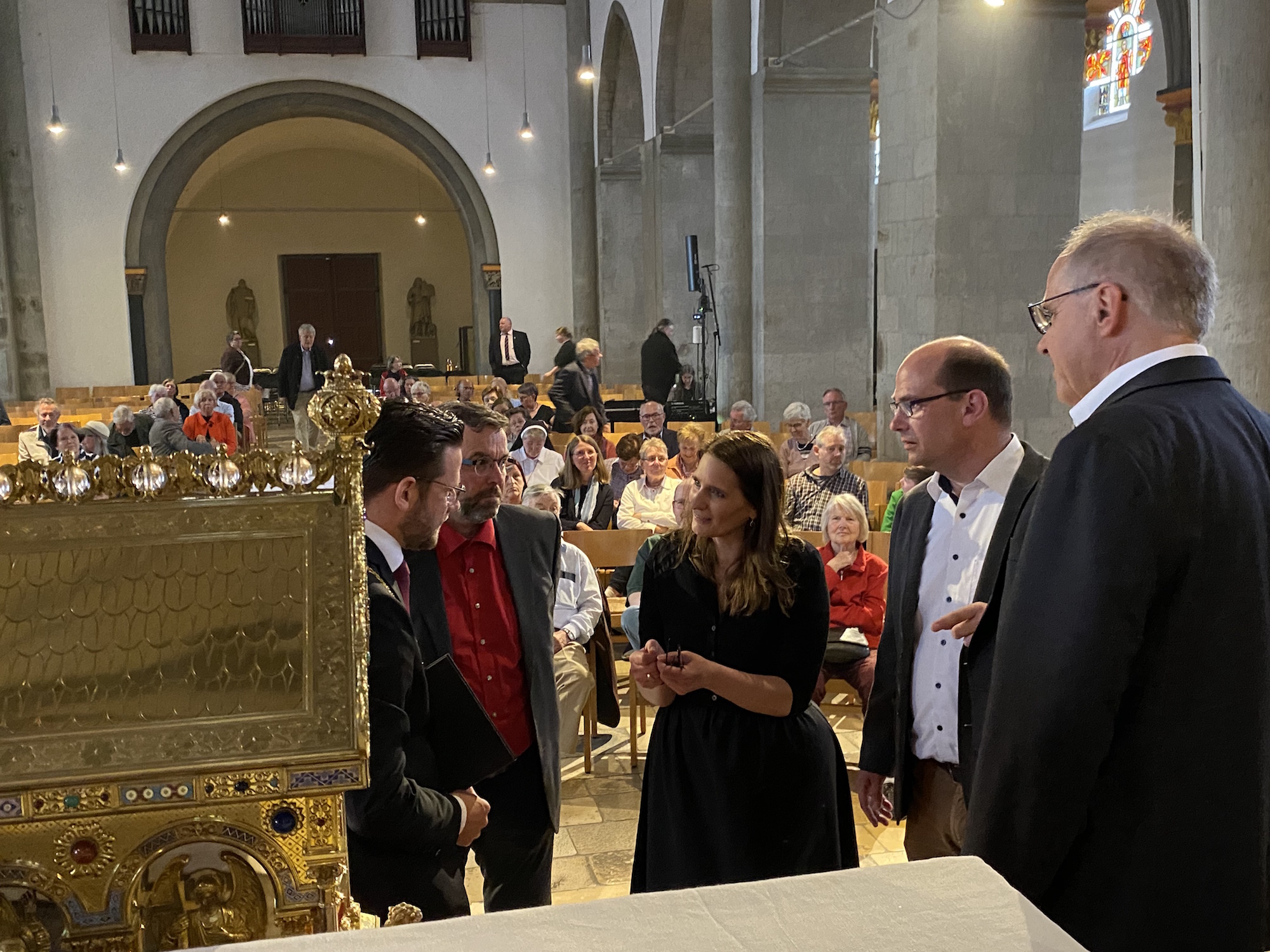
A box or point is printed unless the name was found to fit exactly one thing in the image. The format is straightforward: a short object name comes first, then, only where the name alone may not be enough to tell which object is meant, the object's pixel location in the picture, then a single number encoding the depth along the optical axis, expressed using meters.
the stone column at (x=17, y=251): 17.56
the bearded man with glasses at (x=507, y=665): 2.66
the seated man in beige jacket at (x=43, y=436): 9.28
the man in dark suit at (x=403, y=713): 1.80
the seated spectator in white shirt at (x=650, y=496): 6.78
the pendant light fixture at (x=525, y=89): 19.61
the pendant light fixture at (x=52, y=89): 17.34
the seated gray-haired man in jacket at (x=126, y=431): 9.80
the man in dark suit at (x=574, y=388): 10.41
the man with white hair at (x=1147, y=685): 1.58
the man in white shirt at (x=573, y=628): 4.36
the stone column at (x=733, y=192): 11.54
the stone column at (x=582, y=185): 19.33
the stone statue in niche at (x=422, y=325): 26.94
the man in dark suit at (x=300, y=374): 14.16
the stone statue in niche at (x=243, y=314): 26.08
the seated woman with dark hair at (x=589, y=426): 8.33
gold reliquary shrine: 1.31
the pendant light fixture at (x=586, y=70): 17.70
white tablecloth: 1.03
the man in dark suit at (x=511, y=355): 15.73
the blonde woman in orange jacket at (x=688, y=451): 7.49
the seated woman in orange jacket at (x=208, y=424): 10.18
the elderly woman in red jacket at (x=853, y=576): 4.93
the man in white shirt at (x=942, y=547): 2.49
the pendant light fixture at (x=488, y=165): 19.58
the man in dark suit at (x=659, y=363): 13.19
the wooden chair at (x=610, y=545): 5.88
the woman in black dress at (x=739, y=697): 2.47
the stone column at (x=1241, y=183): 5.20
